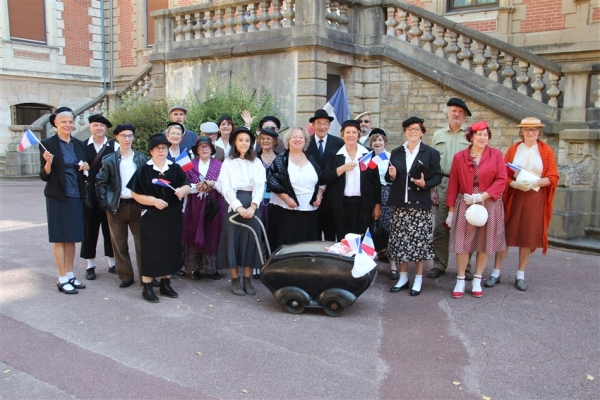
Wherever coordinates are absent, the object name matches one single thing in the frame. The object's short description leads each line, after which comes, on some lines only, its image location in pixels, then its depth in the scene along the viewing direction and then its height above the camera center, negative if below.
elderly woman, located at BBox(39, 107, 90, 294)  6.06 -0.57
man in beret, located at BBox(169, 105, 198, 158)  7.33 +0.09
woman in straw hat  6.24 -0.58
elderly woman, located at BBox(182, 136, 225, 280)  6.58 -0.91
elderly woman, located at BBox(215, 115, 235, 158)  7.41 +0.15
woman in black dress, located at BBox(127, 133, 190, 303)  5.83 -0.72
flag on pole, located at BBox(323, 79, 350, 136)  8.97 +0.63
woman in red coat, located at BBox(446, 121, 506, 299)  5.89 -0.59
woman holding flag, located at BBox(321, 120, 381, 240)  6.25 -0.51
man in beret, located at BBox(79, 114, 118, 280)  6.58 -0.86
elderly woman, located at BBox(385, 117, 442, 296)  6.00 -0.56
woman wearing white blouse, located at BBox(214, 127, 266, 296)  6.08 -0.59
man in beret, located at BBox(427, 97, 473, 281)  6.66 -0.23
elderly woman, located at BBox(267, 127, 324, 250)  6.21 -0.55
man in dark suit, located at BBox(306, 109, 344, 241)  6.67 -0.06
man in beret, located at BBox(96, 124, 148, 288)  6.15 -0.66
